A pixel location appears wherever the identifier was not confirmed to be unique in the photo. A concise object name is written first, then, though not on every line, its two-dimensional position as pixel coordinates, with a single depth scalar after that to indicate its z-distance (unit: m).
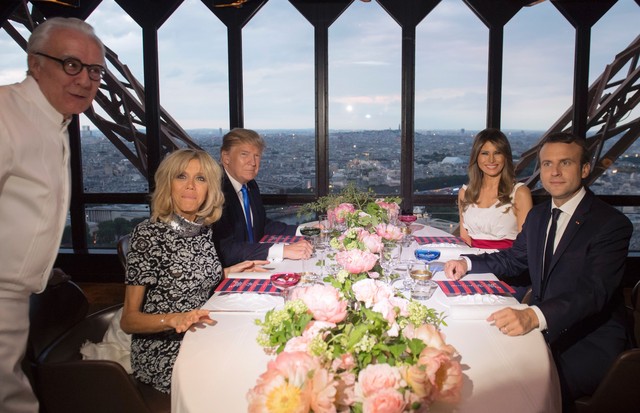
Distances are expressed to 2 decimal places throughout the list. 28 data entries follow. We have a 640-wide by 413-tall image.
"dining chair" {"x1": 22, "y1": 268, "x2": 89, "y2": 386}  1.85
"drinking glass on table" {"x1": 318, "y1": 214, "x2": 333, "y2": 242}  2.80
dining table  1.24
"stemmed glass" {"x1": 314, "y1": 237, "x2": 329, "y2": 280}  2.71
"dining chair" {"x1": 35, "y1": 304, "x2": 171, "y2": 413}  1.65
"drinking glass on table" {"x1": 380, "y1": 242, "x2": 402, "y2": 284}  2.14
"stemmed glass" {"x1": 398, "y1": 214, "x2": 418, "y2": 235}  3.36
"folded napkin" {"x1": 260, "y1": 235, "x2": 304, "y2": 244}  3.33
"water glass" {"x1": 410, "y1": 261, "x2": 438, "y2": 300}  1.93
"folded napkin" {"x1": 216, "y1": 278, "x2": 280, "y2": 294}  2.08
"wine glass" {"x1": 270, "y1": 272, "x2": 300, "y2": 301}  1.94
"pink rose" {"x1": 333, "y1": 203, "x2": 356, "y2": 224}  2.97
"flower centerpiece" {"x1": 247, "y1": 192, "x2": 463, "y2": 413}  0.86
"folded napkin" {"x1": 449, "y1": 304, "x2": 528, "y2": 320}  1.72
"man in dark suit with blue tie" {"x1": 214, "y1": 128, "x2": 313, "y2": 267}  2.71
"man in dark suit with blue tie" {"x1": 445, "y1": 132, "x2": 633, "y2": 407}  1.78
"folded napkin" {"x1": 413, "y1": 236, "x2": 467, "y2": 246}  3.15
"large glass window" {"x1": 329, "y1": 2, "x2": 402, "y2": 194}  4.74
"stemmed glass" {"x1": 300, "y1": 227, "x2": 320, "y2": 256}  2.87
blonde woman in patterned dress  1.88
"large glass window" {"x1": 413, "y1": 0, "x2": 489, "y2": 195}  4.70
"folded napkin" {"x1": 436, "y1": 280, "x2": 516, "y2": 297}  2.03
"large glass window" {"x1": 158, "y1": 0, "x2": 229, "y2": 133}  4.83
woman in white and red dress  3.30
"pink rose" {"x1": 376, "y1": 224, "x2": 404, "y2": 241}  2.42
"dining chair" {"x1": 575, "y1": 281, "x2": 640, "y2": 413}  1.57
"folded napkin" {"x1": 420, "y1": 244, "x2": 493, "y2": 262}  2.74
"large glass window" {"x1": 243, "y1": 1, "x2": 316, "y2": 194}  4.79
